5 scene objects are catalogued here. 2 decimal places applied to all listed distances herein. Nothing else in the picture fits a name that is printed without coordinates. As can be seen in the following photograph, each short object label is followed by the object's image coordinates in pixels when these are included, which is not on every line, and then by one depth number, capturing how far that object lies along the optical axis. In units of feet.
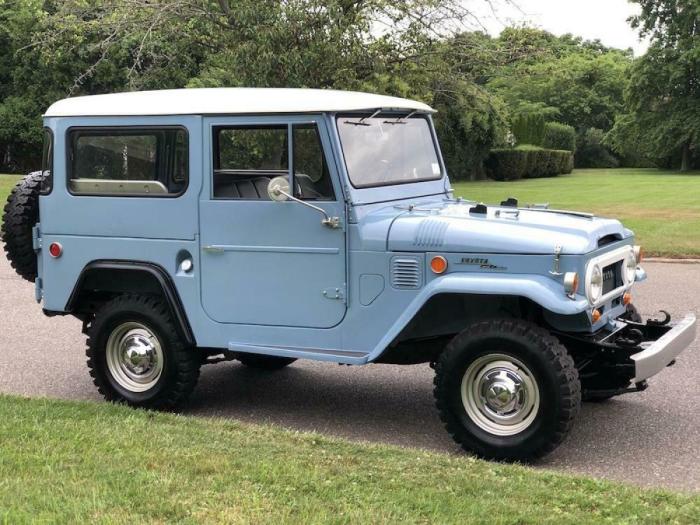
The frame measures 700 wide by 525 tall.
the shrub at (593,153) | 175.83
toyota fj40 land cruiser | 14.84
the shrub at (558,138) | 160.25
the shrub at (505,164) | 128.26
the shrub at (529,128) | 159.02
